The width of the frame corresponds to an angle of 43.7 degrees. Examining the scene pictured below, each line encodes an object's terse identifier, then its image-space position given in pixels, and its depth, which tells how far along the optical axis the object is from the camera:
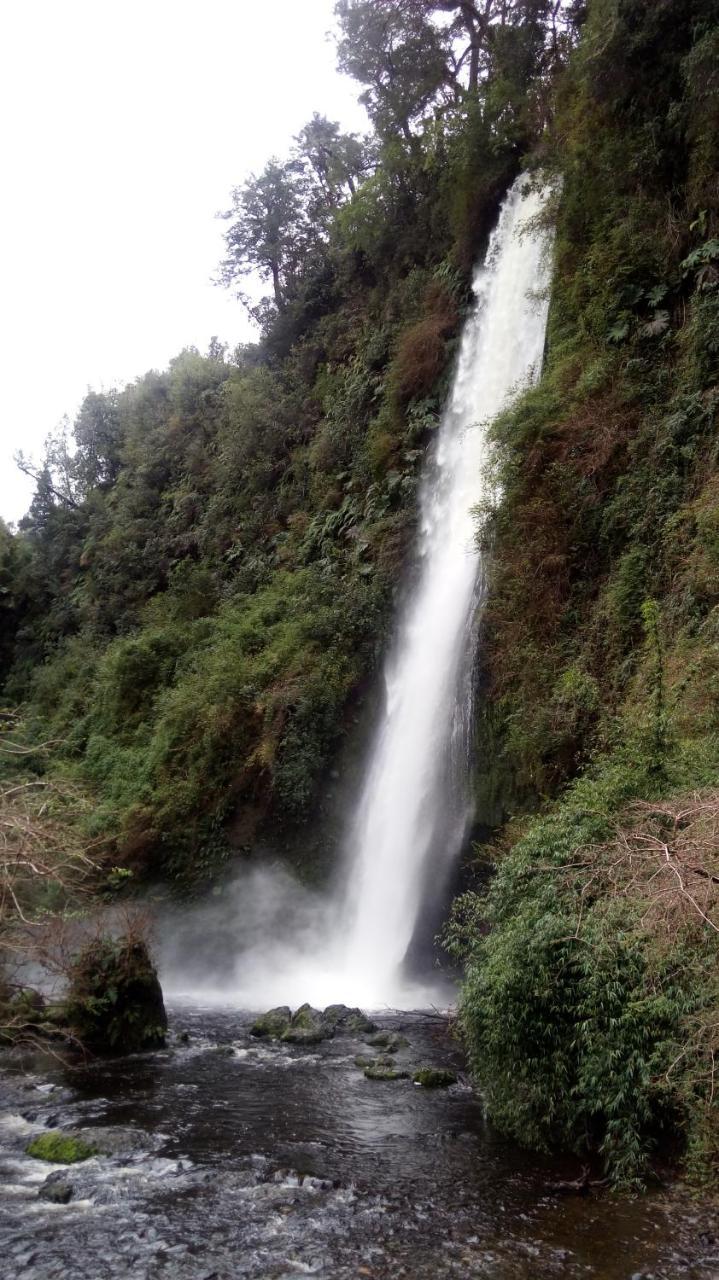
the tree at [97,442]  43.06
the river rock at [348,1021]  11.52
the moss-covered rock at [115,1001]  10.90
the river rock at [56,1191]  6.70
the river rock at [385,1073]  9.53
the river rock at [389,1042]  10.69
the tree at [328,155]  32.34
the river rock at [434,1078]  9.30
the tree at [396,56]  24.91
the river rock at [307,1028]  11.20
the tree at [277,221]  34.81
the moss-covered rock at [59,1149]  7.50
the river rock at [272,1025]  11.73
